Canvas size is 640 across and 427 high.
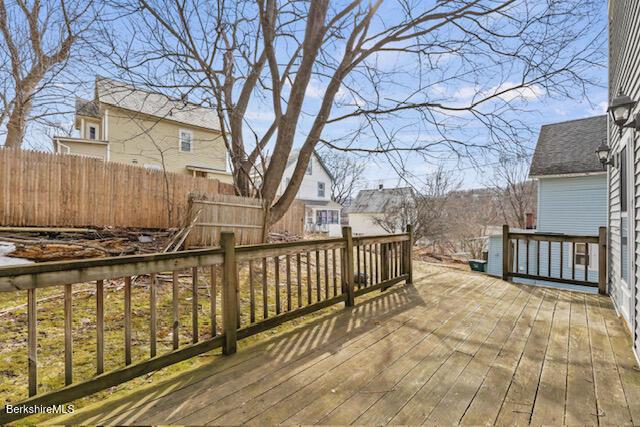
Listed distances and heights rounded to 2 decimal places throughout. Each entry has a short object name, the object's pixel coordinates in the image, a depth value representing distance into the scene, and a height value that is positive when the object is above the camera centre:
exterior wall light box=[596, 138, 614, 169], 4.69 +0.92
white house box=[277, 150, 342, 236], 21.20 +0.99
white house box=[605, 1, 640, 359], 2.76 +0.56
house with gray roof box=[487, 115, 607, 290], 9.02 +0.76
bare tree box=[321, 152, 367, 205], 26.80 +3.23
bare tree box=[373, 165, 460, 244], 14.12 +0.07
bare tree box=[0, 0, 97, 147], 7.32 +3.76
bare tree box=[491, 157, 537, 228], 17.51 +1.41
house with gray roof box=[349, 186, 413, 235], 25.20 +0.17
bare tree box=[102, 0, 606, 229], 5.50 +2.87
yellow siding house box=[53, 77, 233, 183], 13.06 +3.09
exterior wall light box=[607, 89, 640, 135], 2.78 +0.96
